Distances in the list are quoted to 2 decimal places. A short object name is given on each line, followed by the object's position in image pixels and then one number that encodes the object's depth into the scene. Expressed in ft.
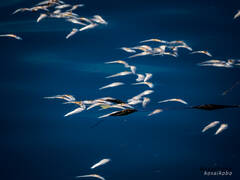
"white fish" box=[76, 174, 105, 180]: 32.32
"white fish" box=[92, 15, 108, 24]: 33.82
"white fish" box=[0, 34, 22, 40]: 33.60
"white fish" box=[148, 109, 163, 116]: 32.66
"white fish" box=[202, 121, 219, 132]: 32.65
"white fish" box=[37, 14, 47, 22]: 33.78
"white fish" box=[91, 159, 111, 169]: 32.42
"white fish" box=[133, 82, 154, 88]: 32.92
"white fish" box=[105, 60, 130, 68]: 33.25
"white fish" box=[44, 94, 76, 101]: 32.79
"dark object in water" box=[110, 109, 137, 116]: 31.50
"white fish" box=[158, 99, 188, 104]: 32.81
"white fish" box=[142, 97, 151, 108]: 32.58
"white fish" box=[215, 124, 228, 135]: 32.61
